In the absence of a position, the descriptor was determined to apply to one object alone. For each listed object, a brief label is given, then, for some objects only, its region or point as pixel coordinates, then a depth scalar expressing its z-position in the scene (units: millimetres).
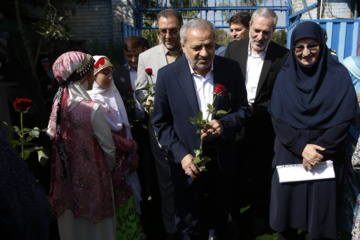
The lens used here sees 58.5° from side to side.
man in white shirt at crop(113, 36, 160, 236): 3645
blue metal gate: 7406
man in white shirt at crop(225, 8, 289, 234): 3191
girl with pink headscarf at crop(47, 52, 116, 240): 2416
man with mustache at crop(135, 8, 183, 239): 3258
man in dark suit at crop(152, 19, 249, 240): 2492
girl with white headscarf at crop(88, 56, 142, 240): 2883
